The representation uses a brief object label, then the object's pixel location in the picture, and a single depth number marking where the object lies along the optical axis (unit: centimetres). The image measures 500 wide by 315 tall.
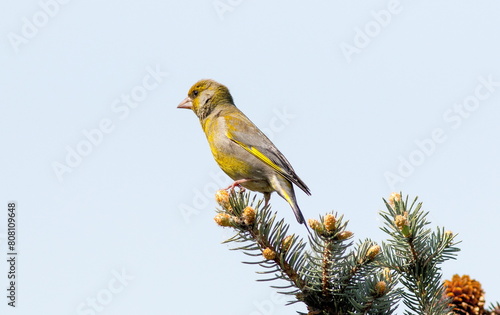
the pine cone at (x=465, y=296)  505
